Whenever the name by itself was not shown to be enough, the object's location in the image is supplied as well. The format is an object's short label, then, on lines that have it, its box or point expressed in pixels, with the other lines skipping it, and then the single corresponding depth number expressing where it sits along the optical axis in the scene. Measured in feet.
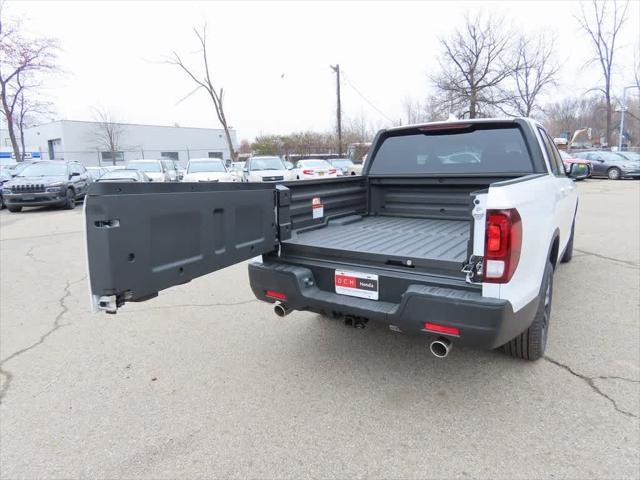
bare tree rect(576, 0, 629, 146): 115.55
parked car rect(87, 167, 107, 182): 73.86
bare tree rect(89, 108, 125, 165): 158.63
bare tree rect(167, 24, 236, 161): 97.92
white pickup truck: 7.03
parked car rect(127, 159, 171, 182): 58.80
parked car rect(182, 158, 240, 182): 52.90
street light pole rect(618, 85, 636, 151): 112.37
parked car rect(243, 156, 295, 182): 54.29
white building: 154.92
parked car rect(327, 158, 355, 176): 76.69
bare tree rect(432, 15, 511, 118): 106.01
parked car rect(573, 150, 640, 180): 76.48
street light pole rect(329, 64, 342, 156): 105.60
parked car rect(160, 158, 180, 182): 64.14
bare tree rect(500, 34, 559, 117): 111.41
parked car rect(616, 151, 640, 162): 79.86
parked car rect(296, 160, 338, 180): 57.93
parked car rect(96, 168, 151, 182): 49.49
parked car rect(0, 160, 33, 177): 52.90
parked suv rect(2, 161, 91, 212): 47.03
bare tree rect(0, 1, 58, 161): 82.07
